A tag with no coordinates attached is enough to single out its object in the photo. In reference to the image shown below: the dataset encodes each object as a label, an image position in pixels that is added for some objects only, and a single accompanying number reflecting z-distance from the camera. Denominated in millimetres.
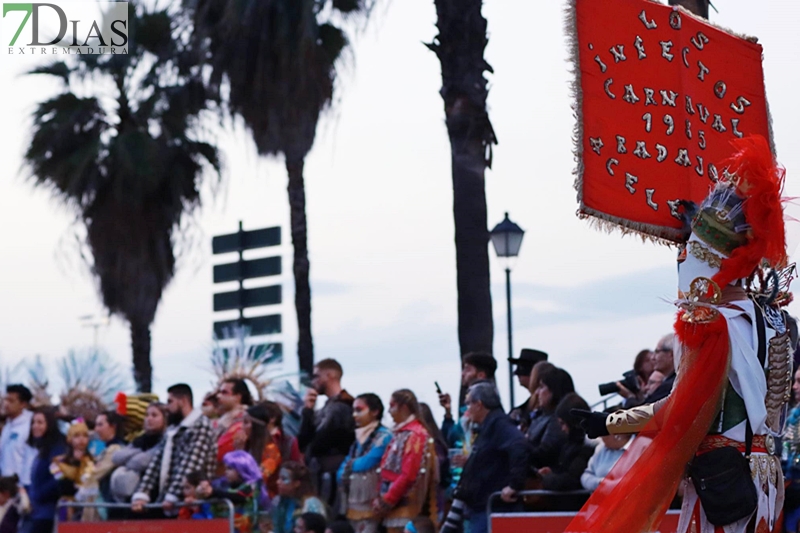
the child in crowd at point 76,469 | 11180
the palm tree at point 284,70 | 18438
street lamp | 14927
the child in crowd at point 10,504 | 11508
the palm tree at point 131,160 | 20812
